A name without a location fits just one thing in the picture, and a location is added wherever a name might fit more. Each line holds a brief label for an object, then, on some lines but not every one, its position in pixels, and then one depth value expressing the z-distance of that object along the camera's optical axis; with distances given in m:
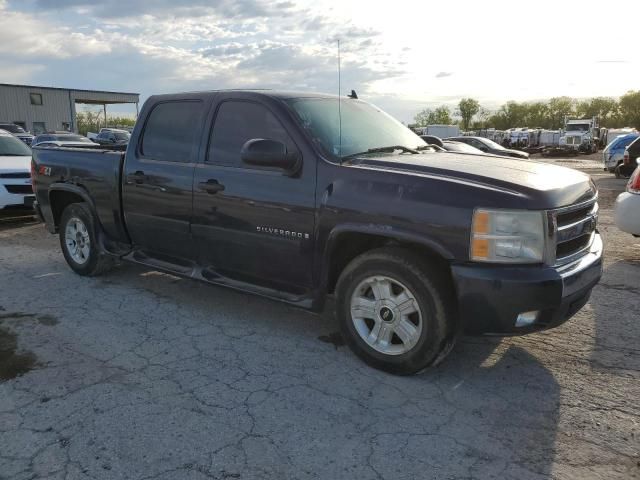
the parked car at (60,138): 20.34
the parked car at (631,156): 14.77
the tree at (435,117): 106.06
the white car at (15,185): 8.74
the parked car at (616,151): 18.80
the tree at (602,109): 89.38
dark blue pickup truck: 3.16
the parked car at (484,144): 16.95
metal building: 46.59
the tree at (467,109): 106.94
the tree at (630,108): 82.94
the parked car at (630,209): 6.20
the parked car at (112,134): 27.28
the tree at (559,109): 100.61
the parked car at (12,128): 29.49
